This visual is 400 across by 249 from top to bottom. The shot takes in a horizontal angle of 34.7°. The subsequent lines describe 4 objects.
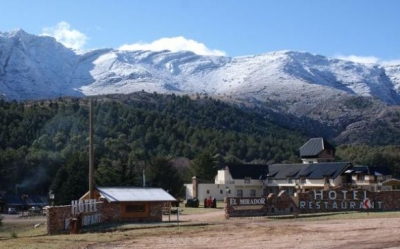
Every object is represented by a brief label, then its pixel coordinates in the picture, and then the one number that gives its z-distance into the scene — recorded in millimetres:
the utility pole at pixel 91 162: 48000
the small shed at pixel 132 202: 46594
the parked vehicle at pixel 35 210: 78938
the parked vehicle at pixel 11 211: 87700
